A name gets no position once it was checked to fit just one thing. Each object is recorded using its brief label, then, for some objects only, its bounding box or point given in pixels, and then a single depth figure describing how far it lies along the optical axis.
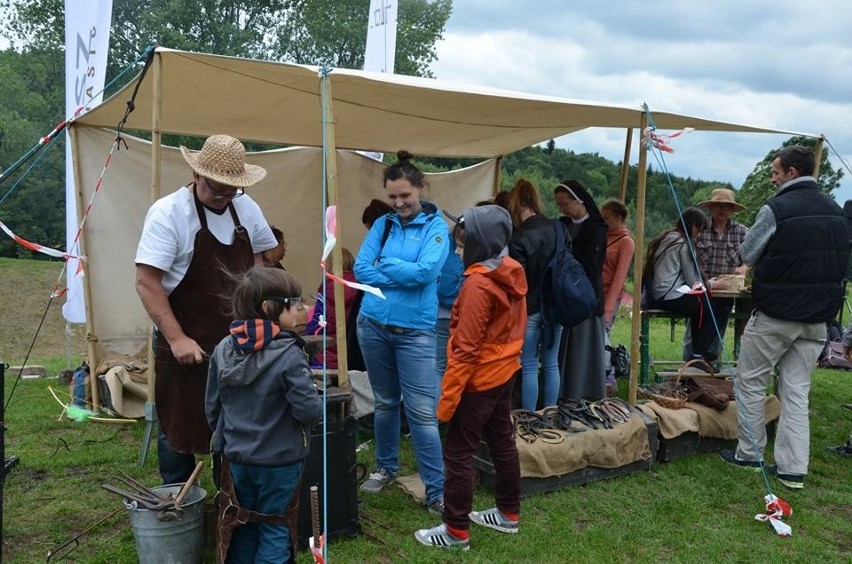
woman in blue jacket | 3.33
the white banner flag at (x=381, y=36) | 6.73
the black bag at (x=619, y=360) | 6.00
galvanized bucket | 2.61
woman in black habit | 4.75
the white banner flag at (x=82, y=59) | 5.45
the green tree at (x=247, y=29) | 19.88
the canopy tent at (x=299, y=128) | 3.63
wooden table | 5.14
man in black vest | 3.93
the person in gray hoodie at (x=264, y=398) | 2.32
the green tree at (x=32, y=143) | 16.62
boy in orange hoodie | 2.99
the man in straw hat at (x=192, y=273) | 2.72
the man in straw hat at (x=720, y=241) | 6.04
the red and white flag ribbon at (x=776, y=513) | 3.50
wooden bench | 5.66
